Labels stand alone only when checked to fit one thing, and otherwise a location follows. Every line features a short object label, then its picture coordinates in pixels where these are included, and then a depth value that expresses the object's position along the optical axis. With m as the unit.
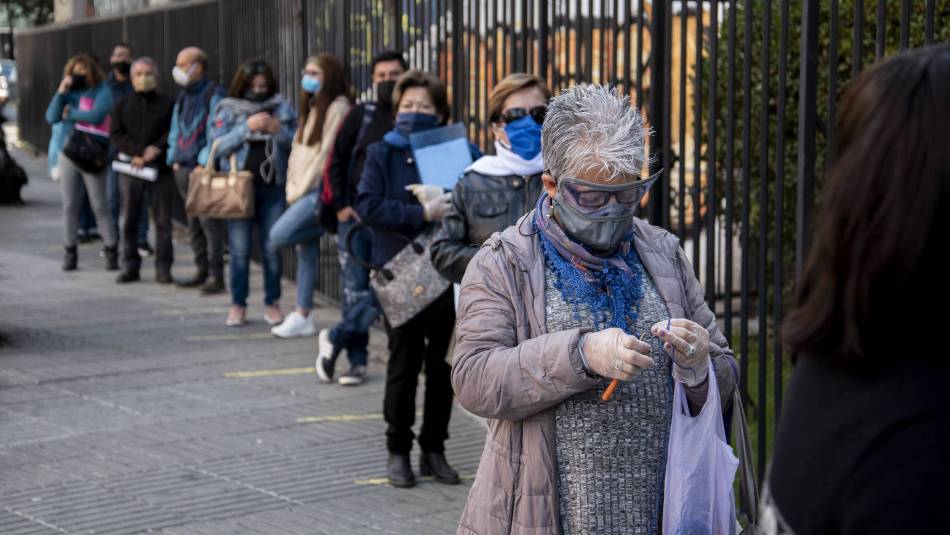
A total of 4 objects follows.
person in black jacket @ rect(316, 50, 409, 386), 14.27
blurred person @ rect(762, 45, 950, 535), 3.38
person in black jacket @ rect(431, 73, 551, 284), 9.72
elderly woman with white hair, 5.88
